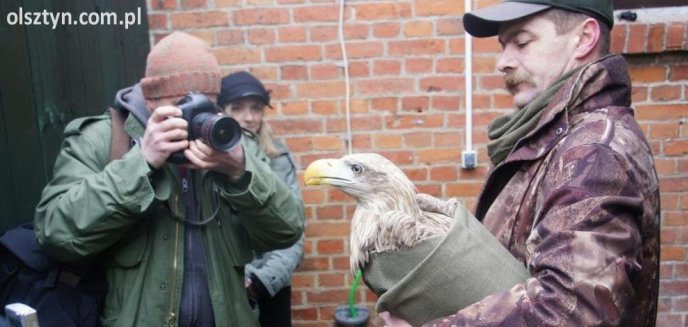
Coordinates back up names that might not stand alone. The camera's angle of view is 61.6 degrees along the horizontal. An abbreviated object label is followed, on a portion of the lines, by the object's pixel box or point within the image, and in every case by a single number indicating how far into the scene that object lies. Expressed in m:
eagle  1.54
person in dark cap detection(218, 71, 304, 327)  3.12
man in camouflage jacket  1.26
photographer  2.04
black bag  2.01
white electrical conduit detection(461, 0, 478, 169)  3.39
